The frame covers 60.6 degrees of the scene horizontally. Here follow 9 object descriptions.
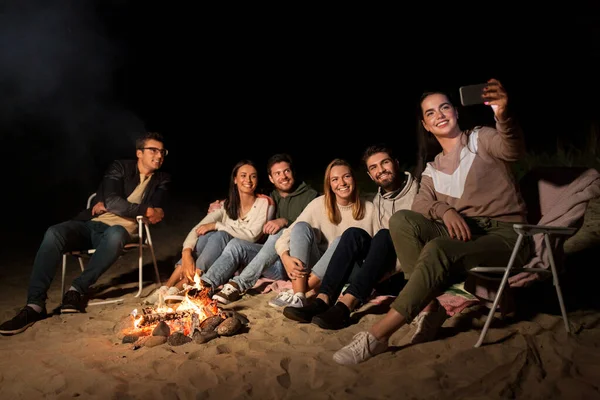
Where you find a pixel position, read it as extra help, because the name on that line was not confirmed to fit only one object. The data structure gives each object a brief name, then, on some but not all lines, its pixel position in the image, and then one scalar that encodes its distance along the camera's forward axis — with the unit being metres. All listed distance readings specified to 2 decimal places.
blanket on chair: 2.85
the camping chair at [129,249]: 4.21
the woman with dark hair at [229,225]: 4.28
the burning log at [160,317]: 3.36
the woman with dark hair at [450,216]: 2.68
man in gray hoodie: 3.22
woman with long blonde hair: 3.68
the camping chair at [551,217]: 2.69
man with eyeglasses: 3.87
